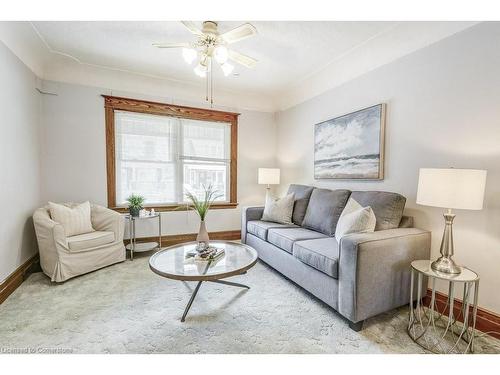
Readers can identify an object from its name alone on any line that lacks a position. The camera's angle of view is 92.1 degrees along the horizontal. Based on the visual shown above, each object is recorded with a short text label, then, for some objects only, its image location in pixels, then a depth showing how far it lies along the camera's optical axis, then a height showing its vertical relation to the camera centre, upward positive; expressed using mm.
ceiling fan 1991 +1147
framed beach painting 2611 +335
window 3475 +294
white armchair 2449 -827
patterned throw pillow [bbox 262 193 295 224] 3170 -501
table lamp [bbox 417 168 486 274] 1513 -121
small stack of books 2098 -745
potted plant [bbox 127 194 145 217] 3236 -459
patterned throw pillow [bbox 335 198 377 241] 2043 -423
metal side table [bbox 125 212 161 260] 3225 -1042
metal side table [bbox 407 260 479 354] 1551 -1128
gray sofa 1729 -683
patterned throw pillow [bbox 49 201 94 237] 2695 -551
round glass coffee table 1778 -764
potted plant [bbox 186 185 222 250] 2229 -568
